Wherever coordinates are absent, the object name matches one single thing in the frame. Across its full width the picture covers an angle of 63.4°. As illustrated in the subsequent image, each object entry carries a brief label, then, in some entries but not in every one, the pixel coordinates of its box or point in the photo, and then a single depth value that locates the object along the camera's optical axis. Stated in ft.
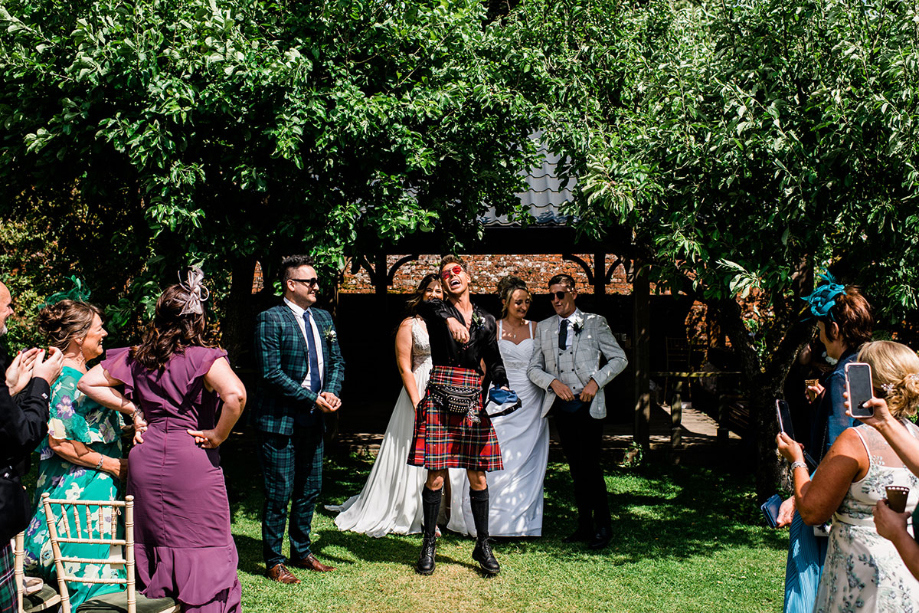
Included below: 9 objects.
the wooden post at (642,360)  27.04
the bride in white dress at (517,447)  18.12
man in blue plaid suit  14.93
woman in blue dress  10.16
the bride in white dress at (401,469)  18.27
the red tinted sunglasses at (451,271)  15.71
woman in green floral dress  11.11
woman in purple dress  10.55
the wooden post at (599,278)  36.19
